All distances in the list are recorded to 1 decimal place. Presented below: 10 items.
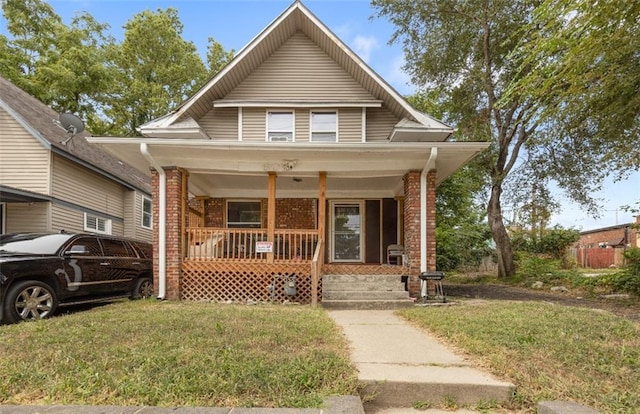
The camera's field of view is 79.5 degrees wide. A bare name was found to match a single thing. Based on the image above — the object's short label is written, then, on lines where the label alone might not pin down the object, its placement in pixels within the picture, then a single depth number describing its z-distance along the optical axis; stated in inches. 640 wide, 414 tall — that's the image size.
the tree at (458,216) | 639.8
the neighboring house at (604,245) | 942.9
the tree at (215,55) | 975.0
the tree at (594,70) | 242.7
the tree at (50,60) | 716.0
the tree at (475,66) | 550.0
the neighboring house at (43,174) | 433.7
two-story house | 331.6
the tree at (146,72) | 860.6
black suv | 225.8
